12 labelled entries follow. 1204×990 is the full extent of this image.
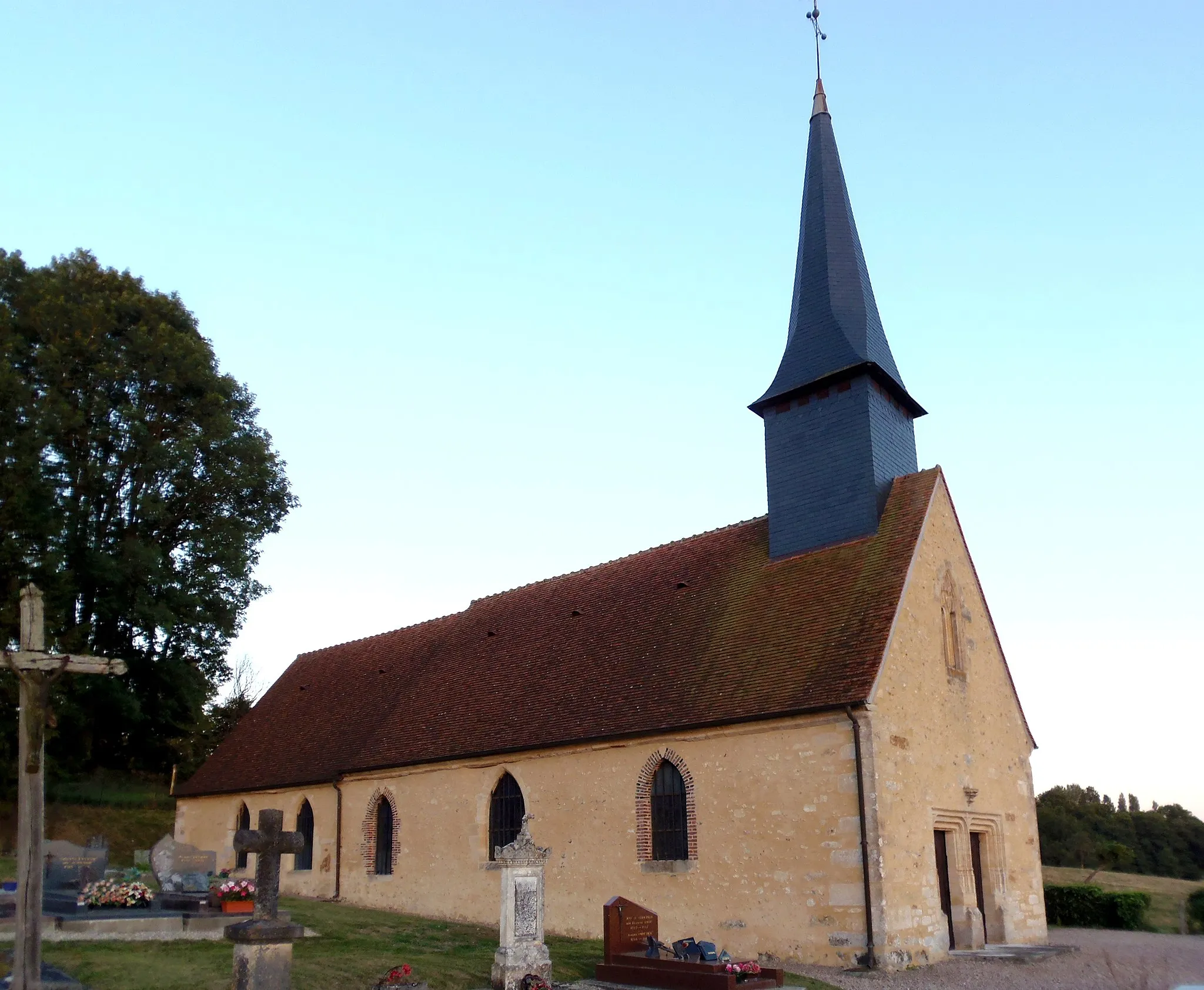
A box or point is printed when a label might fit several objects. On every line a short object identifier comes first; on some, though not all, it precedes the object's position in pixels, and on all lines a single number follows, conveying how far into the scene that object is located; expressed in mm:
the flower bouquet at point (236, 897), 15641
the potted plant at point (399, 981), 11367
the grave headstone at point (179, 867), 18391
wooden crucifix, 10086
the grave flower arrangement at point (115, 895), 15227
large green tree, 25938
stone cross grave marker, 10344
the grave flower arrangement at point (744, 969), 12562
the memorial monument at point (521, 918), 13164
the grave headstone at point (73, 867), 17625
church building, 15430
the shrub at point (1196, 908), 23125
